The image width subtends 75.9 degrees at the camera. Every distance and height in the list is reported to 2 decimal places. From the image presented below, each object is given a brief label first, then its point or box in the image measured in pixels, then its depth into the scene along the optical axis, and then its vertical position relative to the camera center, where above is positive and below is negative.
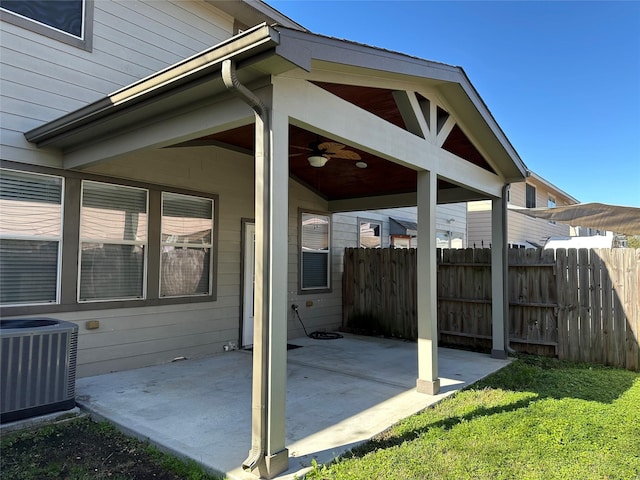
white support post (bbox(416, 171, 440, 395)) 4.68 -0.26
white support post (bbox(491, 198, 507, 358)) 6.57 -0.24
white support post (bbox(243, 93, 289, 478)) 2.84 -0.26
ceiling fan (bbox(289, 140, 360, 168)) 5.25 +1.49
